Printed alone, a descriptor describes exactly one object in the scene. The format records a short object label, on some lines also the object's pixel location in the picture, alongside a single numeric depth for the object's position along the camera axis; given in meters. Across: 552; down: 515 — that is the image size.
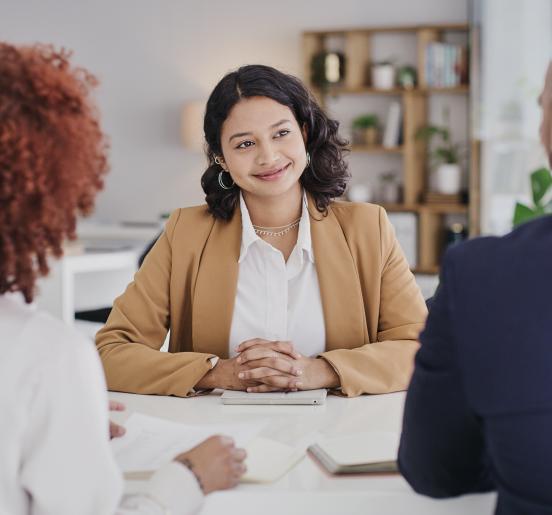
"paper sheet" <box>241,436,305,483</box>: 1.29
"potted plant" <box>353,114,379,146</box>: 6.27
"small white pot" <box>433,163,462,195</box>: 6.17
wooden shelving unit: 6.17
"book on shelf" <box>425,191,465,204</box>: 6.19
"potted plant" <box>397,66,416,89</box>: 6.19
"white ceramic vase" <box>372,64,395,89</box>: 6.21
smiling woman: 2.04
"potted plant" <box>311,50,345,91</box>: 6.31
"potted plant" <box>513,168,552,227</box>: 3.69
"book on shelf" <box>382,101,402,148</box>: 6.25
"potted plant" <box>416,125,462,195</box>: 6.17
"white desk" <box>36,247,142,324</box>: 4.31
